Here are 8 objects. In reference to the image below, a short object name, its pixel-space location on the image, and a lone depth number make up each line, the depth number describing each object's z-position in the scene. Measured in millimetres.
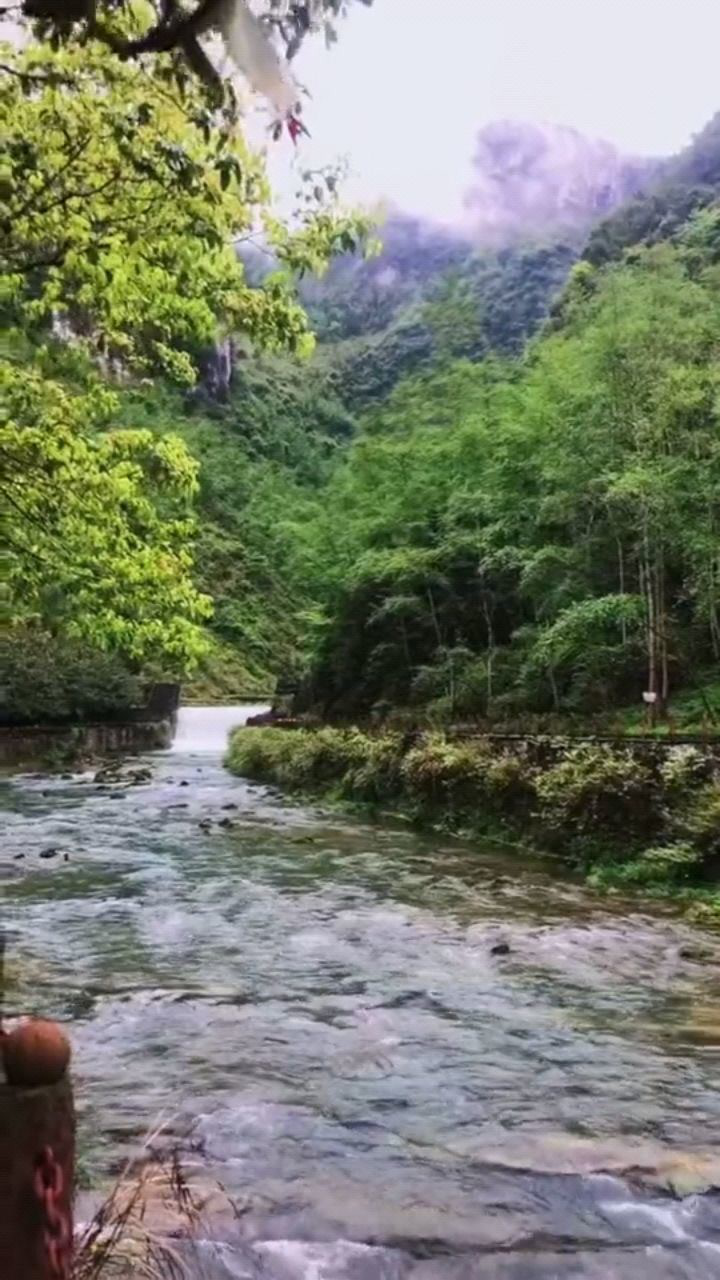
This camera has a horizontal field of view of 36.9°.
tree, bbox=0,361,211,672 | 6984
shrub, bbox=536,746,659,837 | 11195
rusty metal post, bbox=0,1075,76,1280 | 2338
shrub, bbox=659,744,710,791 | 10742
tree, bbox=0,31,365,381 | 4668
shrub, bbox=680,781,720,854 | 10008
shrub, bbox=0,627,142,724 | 28312
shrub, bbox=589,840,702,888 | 10145
